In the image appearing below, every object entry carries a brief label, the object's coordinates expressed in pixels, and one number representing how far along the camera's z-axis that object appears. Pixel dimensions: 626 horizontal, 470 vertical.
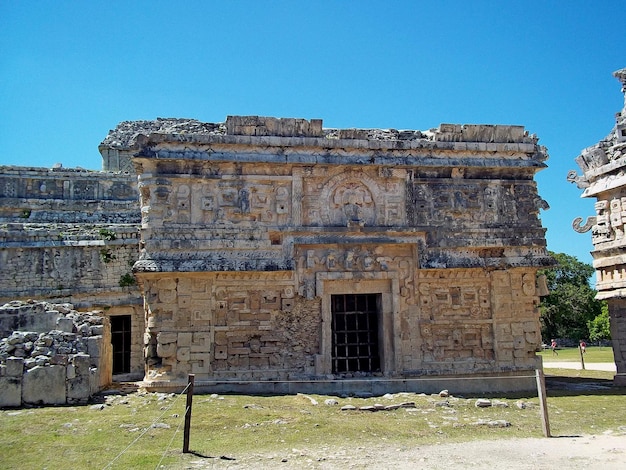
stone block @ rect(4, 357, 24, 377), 9.51
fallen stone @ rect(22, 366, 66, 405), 9.54
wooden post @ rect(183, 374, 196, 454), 6.99
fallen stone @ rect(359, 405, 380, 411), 9.60
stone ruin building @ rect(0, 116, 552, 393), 11.53
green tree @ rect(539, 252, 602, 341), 38.97
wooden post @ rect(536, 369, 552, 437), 7.70
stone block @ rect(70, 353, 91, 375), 9.97
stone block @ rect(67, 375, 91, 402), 9.82
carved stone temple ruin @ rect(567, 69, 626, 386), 13.14
